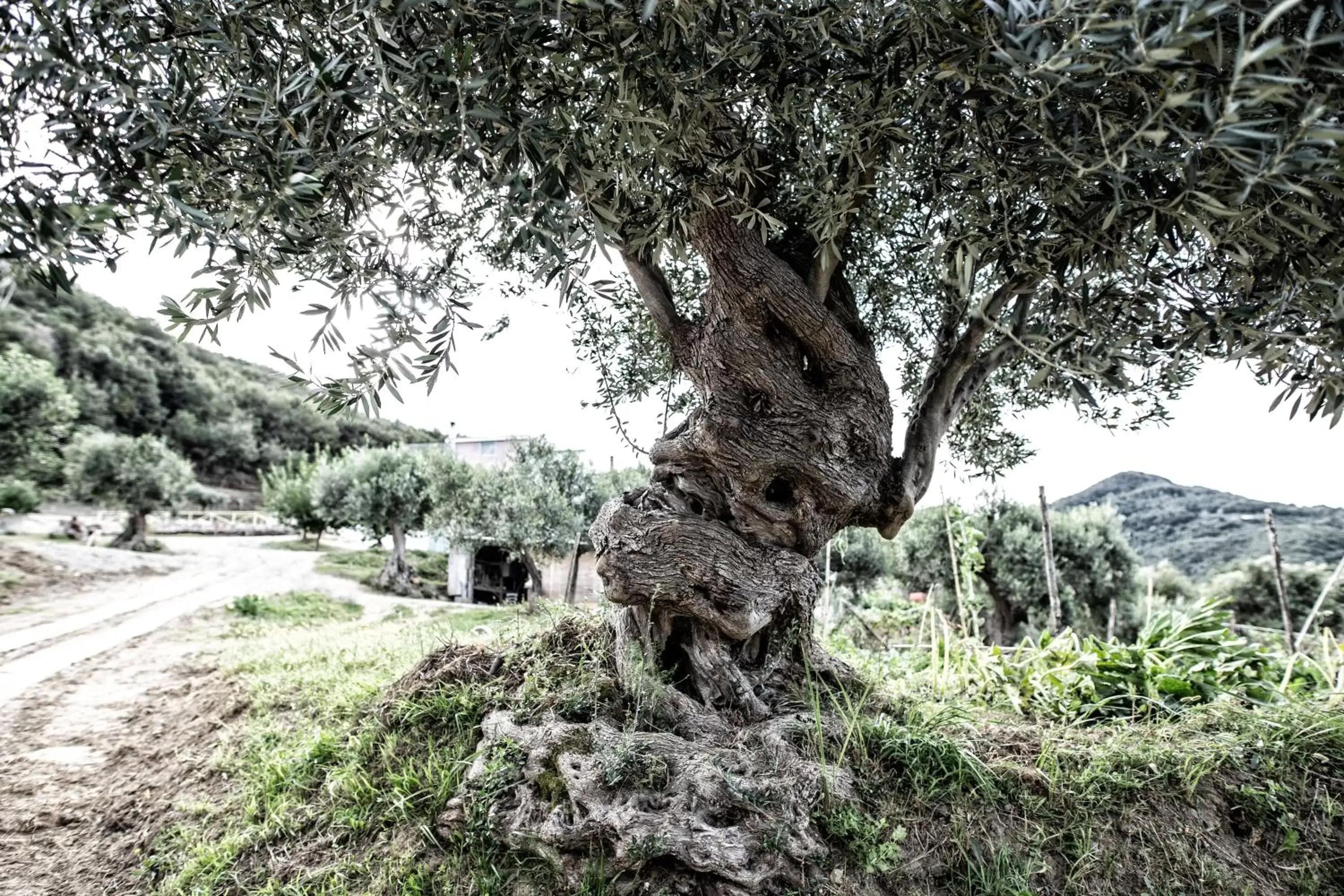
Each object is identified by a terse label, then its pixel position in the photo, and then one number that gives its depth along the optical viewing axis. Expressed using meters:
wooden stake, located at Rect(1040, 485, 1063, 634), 8.66
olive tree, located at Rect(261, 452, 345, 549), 32.03
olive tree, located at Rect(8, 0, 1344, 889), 1.89
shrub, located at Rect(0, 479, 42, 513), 18.11
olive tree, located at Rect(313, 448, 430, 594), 21.97
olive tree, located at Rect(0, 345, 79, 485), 14.56
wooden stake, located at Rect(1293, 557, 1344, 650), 5.78
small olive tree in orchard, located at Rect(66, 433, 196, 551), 20.52
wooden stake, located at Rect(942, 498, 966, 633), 6.86
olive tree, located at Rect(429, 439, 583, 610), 18.53
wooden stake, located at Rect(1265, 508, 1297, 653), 7.53
